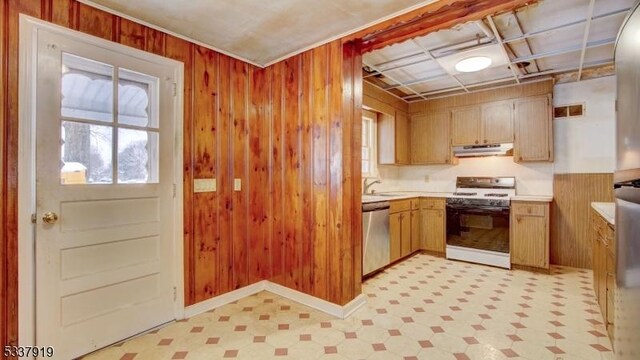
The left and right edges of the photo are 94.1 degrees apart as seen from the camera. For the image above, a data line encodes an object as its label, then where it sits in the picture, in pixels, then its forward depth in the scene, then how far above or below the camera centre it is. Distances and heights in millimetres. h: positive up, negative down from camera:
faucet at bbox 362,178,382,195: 4543 -84
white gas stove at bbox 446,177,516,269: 3879 -598
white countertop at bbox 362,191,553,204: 3661 -224
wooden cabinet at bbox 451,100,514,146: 4215 +833
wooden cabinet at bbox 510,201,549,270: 3654 -679
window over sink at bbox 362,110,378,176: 4770 +587
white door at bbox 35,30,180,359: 1932 -94
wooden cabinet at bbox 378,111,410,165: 4699 +662
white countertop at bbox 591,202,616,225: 1958 -233
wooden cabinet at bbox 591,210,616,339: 2000 -652
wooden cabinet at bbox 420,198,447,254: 4359 -652
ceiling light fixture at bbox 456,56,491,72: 3090 +1232
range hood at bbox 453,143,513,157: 4234 +442
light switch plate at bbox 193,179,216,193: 2676 -36
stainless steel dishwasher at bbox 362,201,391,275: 3381 -661
